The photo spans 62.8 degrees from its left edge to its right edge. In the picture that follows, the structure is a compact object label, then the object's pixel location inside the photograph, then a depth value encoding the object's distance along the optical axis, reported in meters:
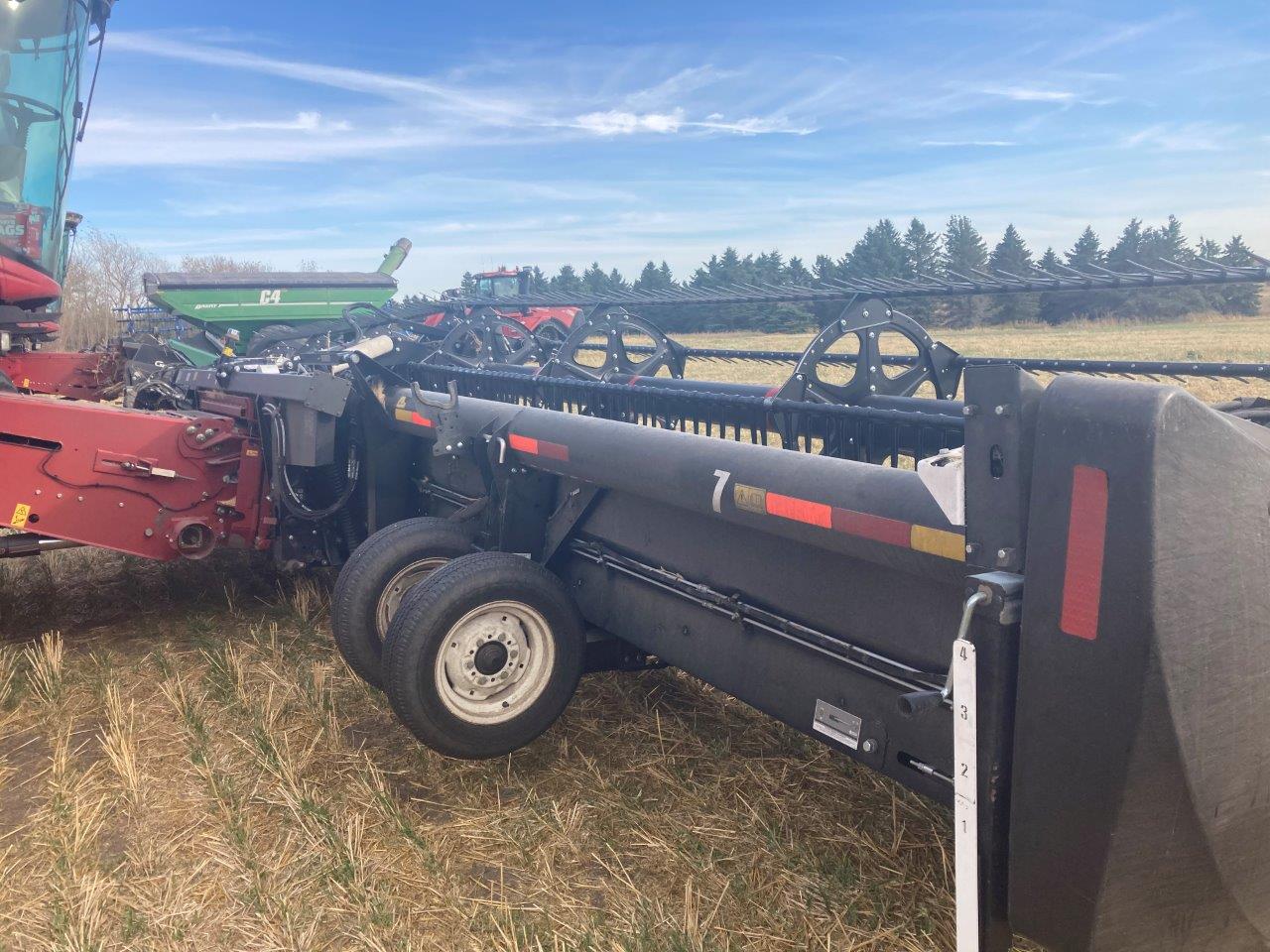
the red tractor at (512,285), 18.54
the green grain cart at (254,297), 12.70
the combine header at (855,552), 1.64
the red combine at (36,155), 5.91
